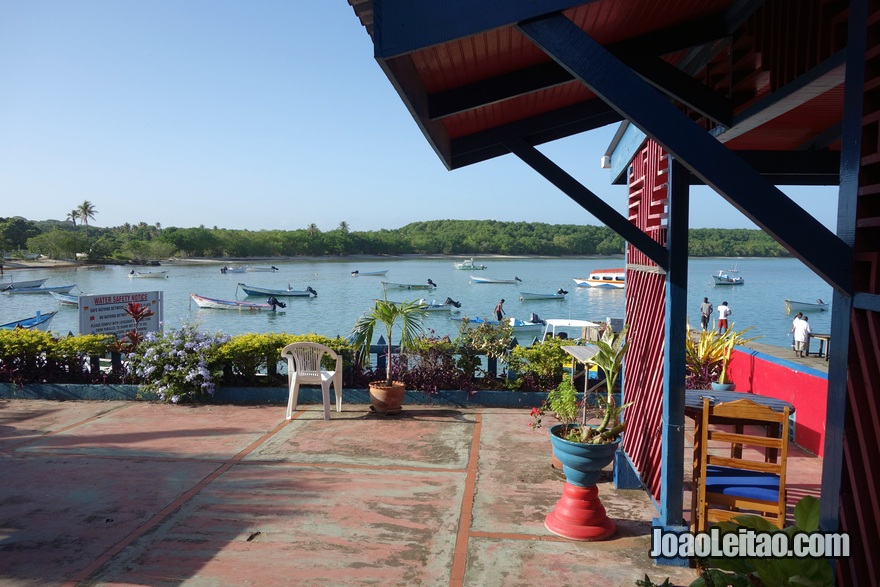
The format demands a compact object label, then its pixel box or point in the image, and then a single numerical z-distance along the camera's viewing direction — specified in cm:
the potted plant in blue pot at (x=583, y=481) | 452
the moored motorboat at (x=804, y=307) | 5128
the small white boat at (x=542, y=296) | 6117
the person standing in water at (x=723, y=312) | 2497
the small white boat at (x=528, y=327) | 2942
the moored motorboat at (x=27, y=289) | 6462
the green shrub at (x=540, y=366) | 862
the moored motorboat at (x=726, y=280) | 8506
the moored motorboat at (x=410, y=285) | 7156
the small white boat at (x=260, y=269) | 10664
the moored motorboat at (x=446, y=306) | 4524
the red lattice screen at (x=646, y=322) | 471
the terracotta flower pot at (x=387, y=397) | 796
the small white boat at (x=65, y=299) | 5026
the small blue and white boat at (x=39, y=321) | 2500
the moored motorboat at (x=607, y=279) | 7294
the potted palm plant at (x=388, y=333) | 798
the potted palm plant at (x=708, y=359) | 857
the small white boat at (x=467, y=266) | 12301
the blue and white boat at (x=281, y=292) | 5763
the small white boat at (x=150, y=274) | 8212
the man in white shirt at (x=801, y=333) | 1745
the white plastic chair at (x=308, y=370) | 785
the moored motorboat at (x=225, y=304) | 4953
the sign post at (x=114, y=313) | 999
